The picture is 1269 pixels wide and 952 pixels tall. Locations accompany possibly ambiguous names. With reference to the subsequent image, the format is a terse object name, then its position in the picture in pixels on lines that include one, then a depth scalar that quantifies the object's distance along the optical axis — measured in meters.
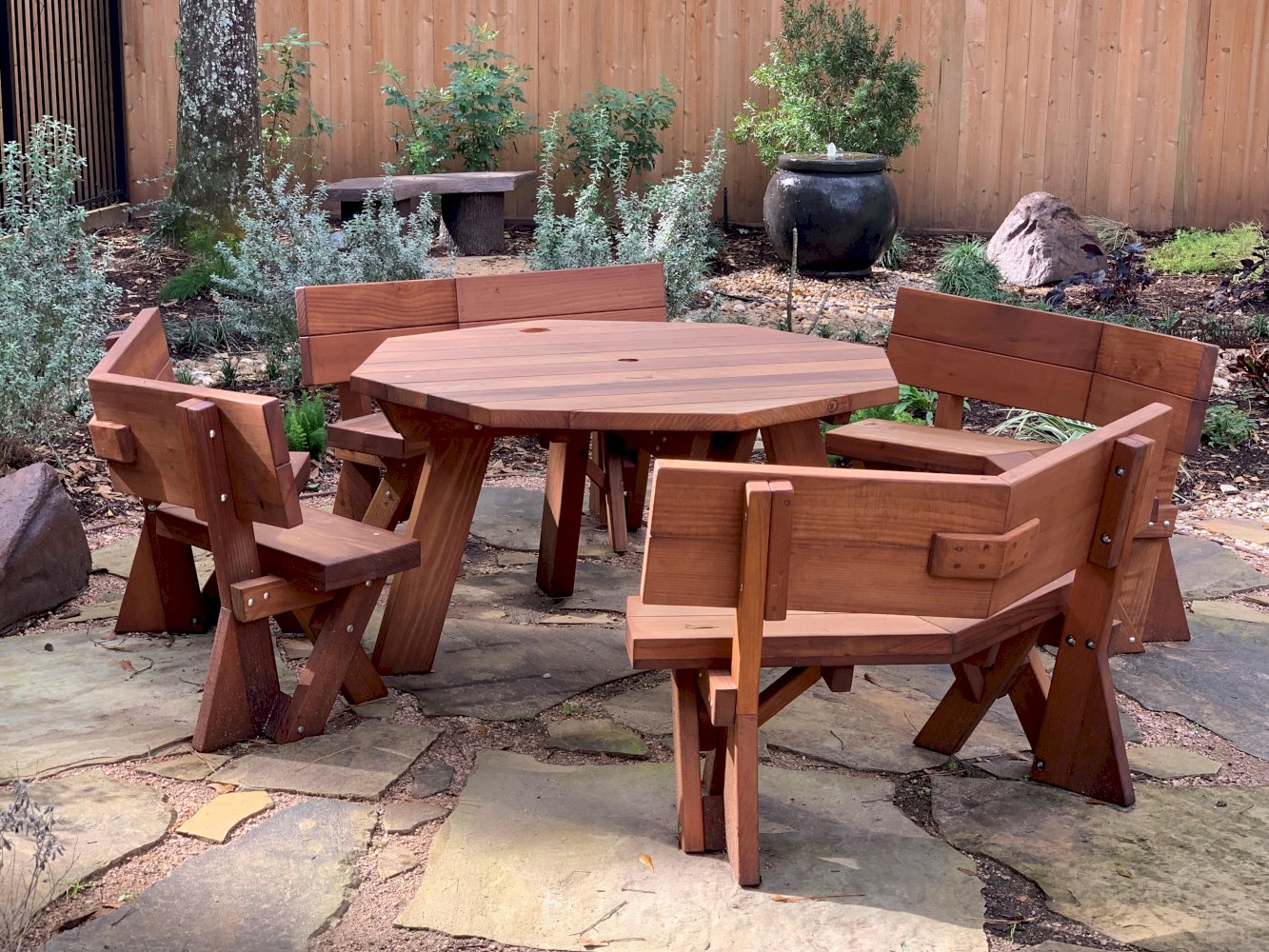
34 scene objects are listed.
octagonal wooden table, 2.94
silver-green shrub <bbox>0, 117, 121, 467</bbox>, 4.64
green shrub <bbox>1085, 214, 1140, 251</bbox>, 9.92
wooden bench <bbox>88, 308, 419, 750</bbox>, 2.68
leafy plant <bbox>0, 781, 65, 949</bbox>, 2.05
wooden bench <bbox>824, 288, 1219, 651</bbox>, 3.59
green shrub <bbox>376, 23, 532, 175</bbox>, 10.05
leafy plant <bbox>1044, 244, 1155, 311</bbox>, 7.45
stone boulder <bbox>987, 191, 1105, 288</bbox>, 9.06
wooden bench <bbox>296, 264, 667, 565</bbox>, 3.89
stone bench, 9.02
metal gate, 9.04
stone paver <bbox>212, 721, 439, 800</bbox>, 2.73
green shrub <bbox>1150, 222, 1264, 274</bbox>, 9.27
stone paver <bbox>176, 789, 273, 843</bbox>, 2.53
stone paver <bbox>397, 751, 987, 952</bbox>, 2.23
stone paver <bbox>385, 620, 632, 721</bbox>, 3.23
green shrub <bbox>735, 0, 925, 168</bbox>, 9.55
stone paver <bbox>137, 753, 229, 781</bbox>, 2.77
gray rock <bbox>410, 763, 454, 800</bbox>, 2.75
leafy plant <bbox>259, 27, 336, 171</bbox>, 10.05
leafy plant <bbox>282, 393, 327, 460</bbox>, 4.99
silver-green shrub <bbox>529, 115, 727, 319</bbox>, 6.07
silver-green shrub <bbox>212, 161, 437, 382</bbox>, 5.84
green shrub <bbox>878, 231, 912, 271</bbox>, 9.62
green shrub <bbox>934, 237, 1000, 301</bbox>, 8.40
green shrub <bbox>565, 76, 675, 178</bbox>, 10.06
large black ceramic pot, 8.88
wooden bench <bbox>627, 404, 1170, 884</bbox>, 2.16
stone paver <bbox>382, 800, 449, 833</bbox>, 2.59
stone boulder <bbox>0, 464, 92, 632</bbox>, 3.63
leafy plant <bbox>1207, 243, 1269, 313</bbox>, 7.30
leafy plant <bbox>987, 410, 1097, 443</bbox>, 5.57
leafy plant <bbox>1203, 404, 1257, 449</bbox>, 5.70
